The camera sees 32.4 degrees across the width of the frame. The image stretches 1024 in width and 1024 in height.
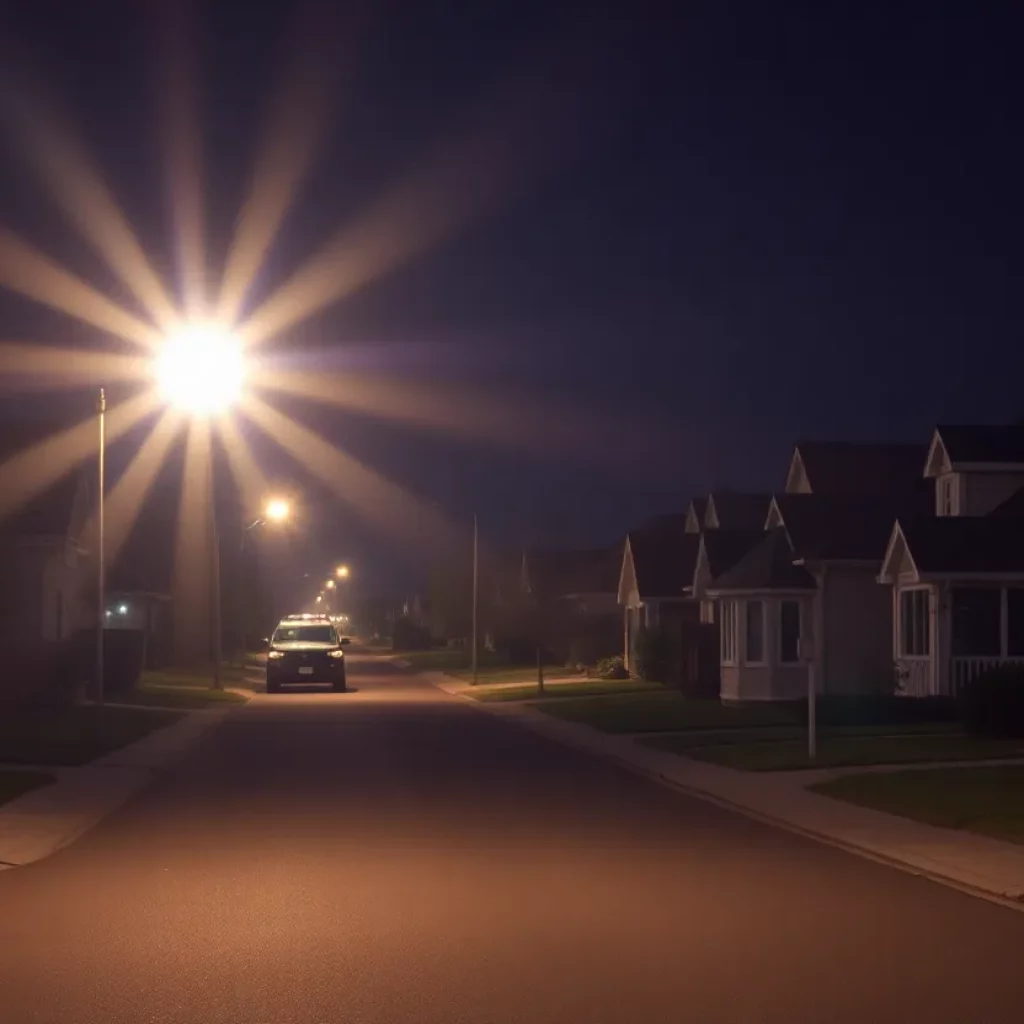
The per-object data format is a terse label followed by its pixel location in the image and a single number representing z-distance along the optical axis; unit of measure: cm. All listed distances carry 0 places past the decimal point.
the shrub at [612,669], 5744
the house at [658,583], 5494
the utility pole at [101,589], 2980
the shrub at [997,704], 2745
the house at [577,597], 6638
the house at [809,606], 3988
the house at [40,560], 4259
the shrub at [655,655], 5135
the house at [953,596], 3512
